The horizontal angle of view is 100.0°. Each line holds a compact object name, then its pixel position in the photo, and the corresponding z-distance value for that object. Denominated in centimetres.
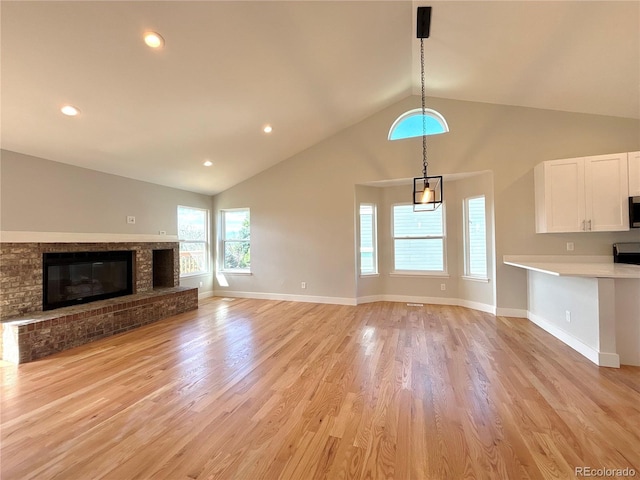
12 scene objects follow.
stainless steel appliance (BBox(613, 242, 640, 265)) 375
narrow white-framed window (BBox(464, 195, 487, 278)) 488
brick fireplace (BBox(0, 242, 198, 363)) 298
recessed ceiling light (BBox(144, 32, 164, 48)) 243
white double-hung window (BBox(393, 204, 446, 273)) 541
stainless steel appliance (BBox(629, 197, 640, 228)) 345
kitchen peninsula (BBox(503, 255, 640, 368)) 271
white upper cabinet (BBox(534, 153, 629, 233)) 357
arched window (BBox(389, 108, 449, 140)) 488
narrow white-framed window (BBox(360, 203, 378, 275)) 563
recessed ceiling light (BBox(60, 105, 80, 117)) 295
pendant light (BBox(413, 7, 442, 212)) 293
